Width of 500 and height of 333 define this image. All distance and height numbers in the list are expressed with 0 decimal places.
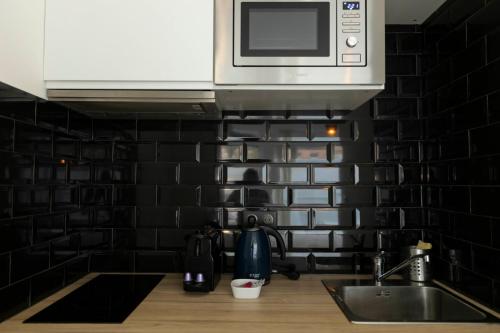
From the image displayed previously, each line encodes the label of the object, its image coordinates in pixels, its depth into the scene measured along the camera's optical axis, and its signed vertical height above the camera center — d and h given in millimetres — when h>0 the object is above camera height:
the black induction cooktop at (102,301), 1205 -429
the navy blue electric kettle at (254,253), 1514 -281
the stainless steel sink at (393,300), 1516 -473
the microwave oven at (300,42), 1335 +501
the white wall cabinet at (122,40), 1335 +503
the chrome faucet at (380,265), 1562 -348
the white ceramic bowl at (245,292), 1371 -396
